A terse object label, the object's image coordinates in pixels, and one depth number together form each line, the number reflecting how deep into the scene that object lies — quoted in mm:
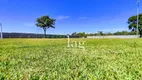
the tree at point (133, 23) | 25081
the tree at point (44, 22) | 26277
